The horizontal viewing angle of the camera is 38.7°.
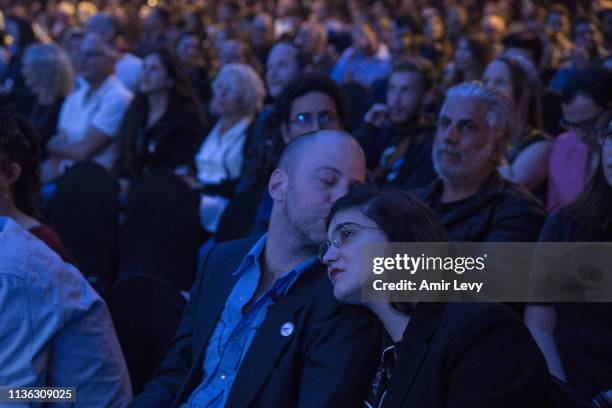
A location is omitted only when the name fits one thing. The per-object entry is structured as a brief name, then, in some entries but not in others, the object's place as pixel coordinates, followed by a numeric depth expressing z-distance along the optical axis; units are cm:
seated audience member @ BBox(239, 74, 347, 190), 421
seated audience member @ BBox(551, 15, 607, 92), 569
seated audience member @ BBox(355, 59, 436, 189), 439
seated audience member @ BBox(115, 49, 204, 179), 565
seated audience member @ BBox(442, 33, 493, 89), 574
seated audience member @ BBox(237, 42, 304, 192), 469
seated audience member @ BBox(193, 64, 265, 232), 521
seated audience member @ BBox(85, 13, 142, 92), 756
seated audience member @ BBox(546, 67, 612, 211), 354
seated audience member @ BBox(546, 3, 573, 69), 688
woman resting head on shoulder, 176
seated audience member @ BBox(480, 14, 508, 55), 775
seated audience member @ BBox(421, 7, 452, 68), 802
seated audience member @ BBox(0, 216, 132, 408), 222
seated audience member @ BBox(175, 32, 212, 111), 732
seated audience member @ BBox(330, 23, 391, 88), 752
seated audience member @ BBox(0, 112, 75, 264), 290
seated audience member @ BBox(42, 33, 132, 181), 595
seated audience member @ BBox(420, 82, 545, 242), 305
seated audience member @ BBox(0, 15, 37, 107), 712
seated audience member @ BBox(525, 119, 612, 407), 245
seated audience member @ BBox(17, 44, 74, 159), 647
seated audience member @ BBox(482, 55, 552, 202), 400
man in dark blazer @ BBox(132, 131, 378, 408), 212
